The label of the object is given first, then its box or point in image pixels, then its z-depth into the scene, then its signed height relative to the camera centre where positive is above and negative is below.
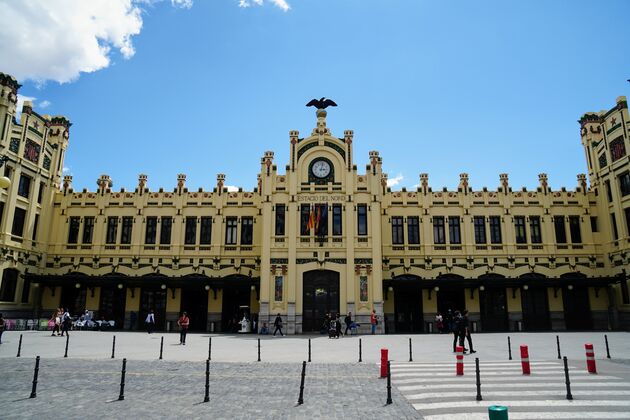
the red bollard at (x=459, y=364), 13.48 -1.83
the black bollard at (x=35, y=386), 10.66 -2.07
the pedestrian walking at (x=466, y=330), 18.97 -1.10
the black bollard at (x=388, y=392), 10.11 -2.04
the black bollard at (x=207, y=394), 10.45 -2.17
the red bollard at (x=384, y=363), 13.32 -1.81
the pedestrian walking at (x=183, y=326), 24.45 -1.24
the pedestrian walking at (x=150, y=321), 32.38 -1.28
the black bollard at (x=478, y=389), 10.36 -2.01
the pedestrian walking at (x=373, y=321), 32.28 -1.19
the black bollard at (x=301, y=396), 10.19 -2.15
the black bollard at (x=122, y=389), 10.45 -2.06
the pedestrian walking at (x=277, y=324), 31.73 -1.43
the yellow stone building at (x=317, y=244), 34.72 +5.23
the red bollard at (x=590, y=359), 13.69 -1.68
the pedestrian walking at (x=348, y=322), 31.31 -1.25
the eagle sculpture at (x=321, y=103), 38.09 +17.77
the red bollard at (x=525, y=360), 13.77 -1.74
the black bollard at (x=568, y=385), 10.41 -1.92
